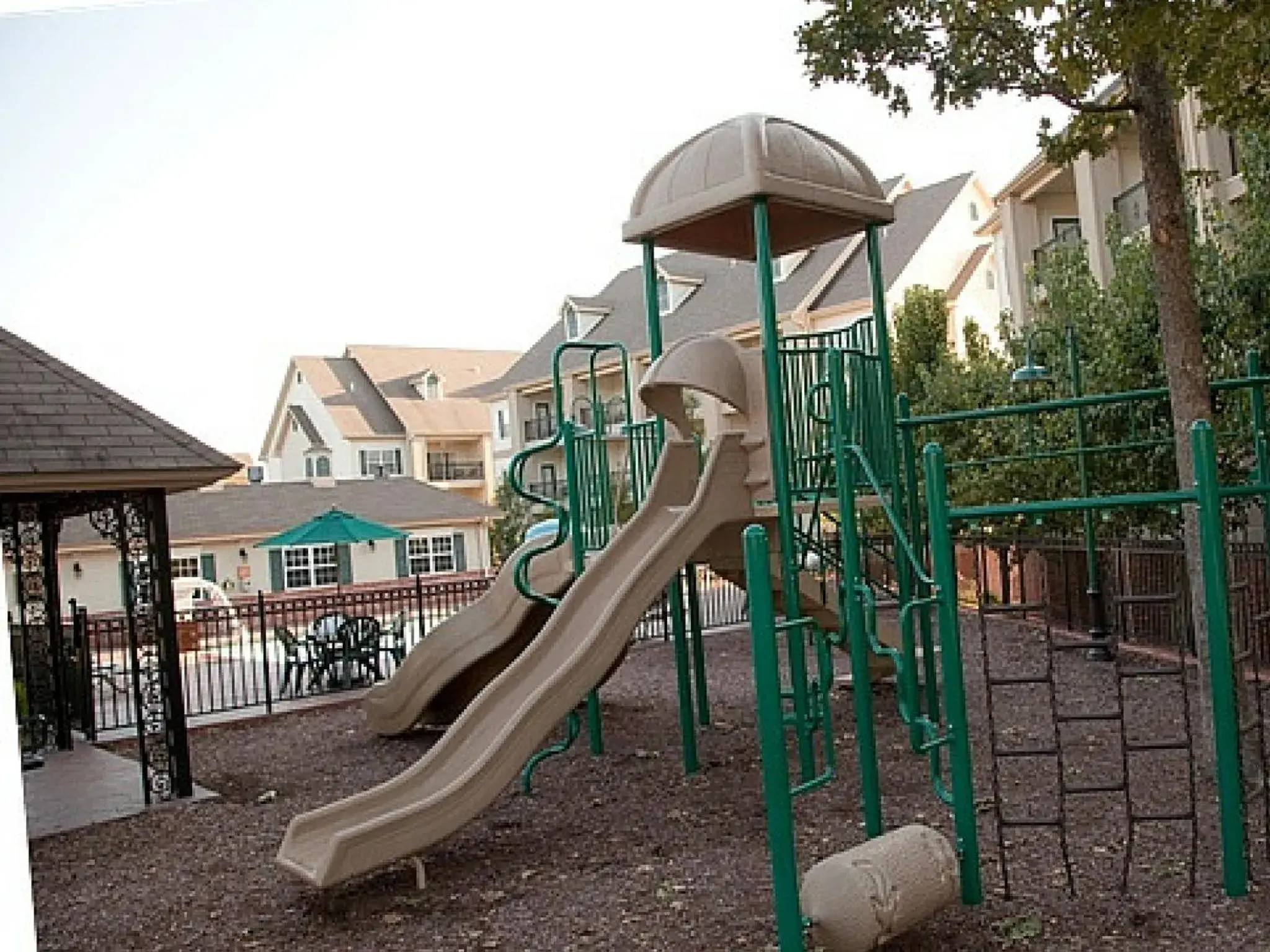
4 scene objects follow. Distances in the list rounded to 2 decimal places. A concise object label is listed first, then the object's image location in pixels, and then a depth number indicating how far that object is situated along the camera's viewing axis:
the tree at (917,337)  13.20
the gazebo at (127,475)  4.59
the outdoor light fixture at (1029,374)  7.17
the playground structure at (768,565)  2.73
